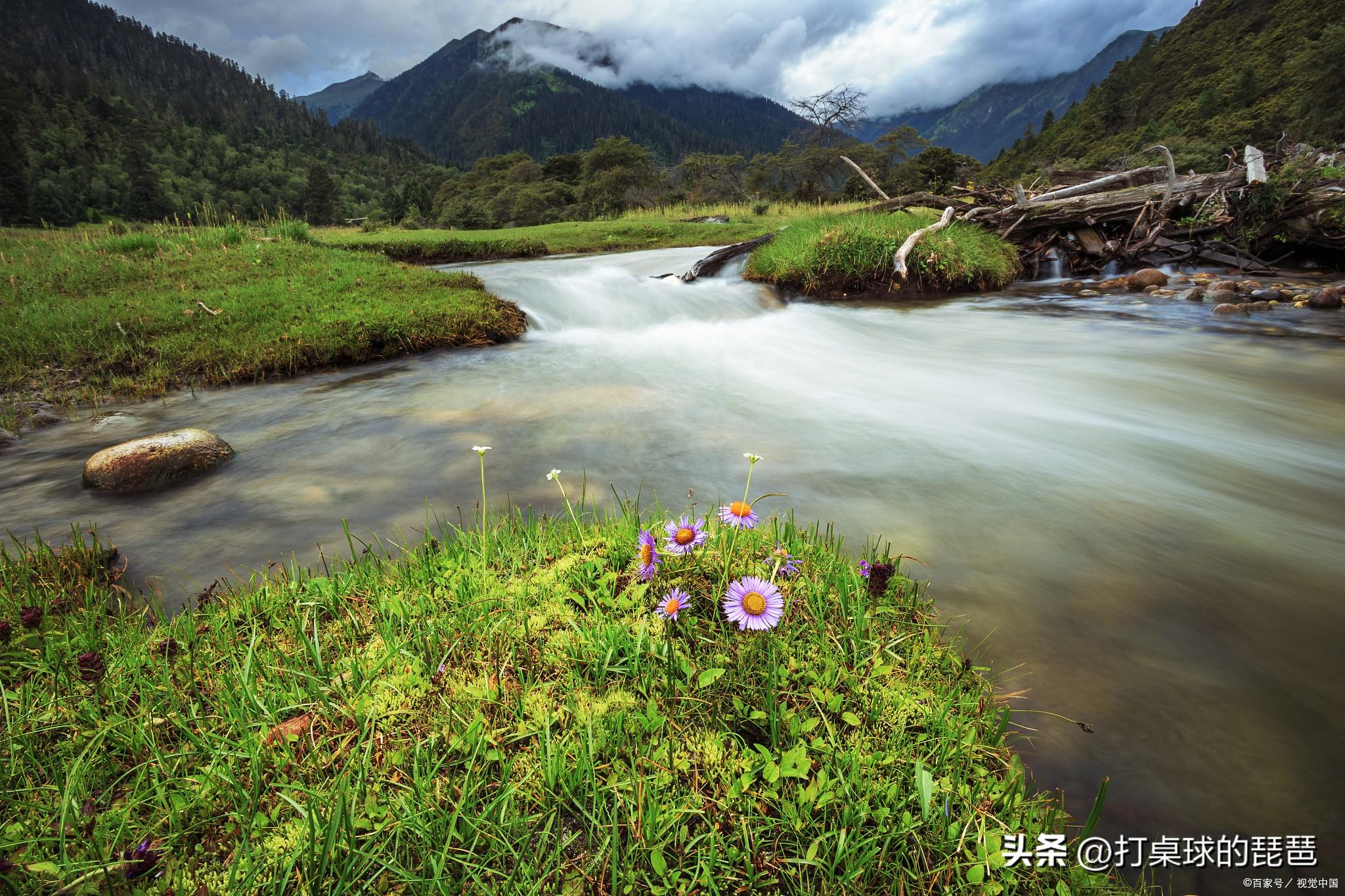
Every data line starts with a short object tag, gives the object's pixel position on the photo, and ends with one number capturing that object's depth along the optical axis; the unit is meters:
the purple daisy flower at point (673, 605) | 1.86
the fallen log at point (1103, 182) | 11.71
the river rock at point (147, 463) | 4.04
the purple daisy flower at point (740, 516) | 2.04
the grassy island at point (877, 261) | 10.58
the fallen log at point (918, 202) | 13.39
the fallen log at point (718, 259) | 12.42
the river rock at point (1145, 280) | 10.62
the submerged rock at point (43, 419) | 5.40
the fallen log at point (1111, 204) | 11.54
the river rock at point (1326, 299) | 8.49
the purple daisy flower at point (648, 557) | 1.98
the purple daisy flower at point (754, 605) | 1.74
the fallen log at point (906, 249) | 9.66
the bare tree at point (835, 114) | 28.16
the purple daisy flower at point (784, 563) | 2.09
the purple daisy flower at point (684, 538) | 2.04
